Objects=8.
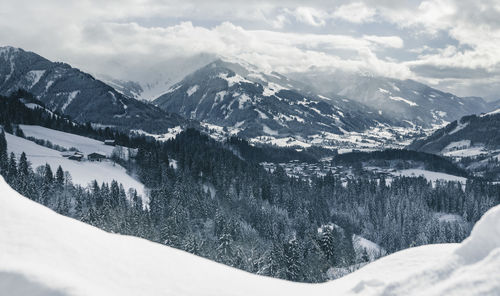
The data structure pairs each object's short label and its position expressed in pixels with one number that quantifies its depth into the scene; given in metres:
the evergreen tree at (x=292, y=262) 97.25
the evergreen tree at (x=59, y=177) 140.62
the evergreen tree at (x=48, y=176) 140.00
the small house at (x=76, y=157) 182.81
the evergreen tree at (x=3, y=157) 141.27
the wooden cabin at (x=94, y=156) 189.12
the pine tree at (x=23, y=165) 142.41
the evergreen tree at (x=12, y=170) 131.41
